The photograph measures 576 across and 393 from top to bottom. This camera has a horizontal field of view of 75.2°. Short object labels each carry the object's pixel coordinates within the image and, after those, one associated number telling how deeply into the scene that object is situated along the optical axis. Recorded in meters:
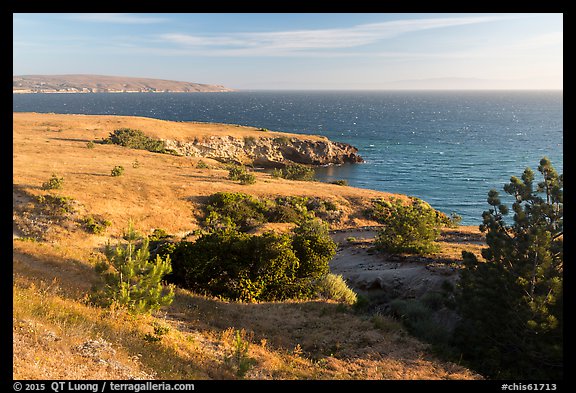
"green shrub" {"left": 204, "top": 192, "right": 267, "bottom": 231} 35.94
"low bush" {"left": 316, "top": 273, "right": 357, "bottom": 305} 20.23
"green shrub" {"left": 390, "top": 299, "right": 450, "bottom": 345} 15.22
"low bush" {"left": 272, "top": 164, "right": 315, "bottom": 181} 64.19
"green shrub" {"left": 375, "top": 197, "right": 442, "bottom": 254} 26.56
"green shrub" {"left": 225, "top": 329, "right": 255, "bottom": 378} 11.12
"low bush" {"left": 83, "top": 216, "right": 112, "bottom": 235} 30.21
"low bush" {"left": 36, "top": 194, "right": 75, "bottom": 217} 30.80
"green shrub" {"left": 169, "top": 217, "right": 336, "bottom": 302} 19.81
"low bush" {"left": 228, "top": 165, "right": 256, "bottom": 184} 47.78
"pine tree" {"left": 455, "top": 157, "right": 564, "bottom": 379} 11.84
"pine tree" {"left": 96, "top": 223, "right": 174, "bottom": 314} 13.39
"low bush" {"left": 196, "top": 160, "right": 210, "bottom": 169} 56.79
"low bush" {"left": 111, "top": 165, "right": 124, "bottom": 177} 41.47
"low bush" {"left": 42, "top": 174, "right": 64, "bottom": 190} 33.66
